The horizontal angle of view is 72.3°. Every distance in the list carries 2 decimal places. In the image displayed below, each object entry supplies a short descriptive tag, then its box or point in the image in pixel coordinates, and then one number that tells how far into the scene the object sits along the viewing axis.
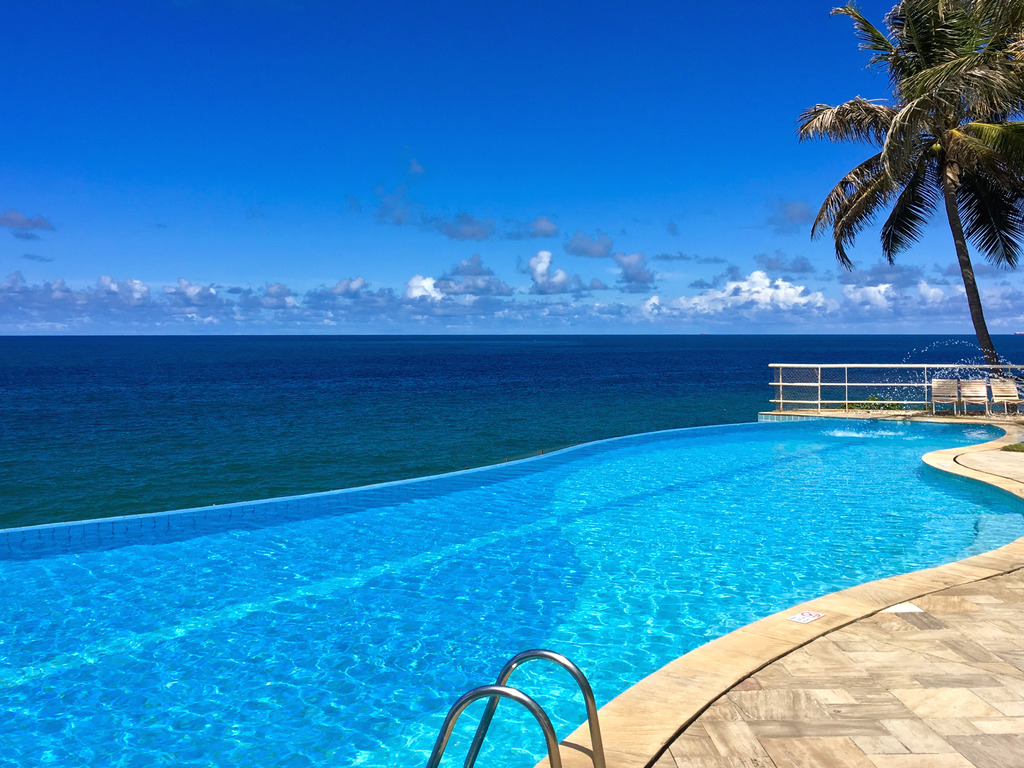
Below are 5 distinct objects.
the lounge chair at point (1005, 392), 16.70
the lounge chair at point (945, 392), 17.30
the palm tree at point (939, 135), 14.12
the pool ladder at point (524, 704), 2.44
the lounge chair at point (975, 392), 16.94
